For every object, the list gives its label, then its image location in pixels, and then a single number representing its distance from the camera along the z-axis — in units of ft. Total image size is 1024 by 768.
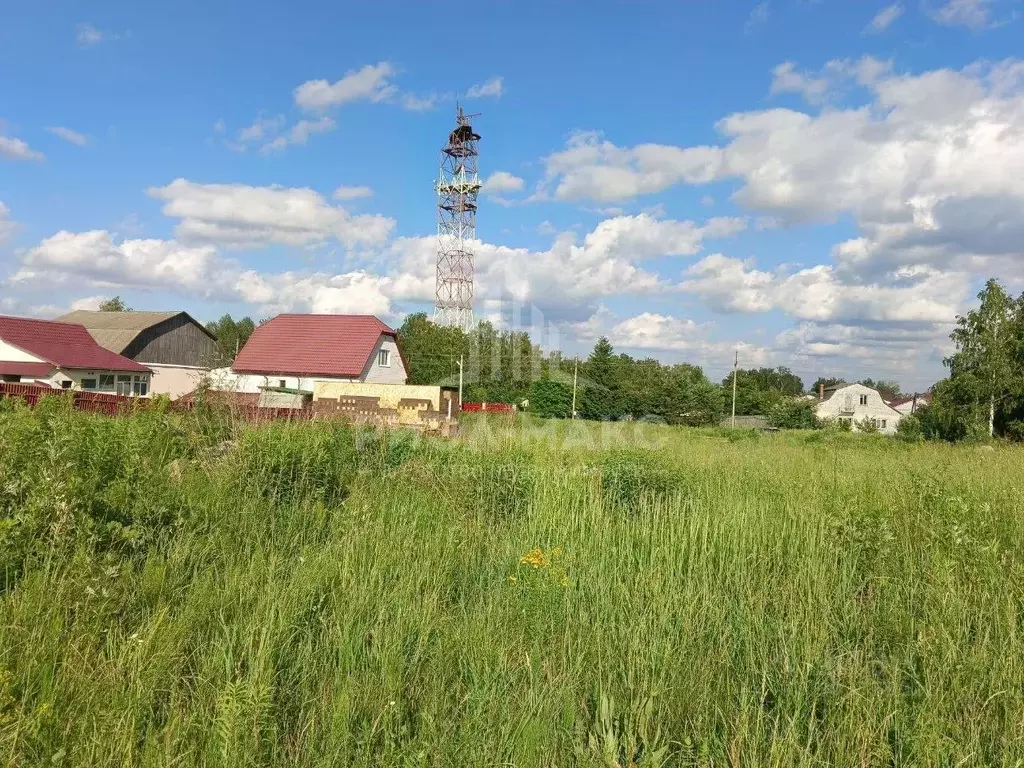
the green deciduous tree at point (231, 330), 237.06
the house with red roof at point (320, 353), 102.47
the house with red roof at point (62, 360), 88.58
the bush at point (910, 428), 104.68
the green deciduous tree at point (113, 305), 236.84
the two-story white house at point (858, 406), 222.89
